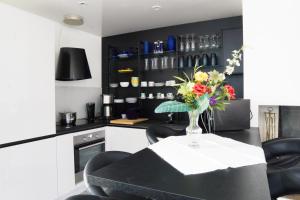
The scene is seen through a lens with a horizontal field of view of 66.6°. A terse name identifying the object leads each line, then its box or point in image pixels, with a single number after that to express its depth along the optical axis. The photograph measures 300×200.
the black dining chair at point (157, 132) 1.88
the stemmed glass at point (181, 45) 3.38
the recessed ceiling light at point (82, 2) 2.48
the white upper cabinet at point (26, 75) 2.12
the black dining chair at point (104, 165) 1.07
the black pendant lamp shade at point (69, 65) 3.18
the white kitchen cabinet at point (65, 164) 2.64
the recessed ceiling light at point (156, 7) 2.67
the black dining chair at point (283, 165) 1.07
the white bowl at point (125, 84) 3.71
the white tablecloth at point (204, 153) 1.05
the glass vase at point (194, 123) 1.38
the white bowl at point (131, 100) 3.70
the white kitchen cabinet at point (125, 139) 3.10
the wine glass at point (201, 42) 3.22
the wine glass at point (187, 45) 3.33
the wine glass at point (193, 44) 3.31
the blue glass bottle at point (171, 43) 3.37
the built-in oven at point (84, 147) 2.86
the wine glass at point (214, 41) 3.13
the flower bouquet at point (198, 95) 1.29
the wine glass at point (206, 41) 3.18
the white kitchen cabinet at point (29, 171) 2.13
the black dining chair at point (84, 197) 0.83
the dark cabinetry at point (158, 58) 3.13
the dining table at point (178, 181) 0.75
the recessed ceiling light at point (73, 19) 2.90
